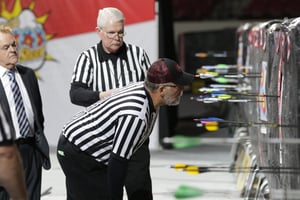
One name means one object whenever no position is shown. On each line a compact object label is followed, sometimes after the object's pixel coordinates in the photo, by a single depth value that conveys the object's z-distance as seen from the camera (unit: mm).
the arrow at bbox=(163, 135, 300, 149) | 7717
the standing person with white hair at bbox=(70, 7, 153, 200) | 9603
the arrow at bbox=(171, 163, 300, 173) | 8172
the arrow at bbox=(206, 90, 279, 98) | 11190
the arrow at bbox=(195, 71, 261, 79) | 10793
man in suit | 9623
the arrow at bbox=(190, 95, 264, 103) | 10037
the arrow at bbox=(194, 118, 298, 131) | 8540
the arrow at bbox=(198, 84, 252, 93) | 14077
